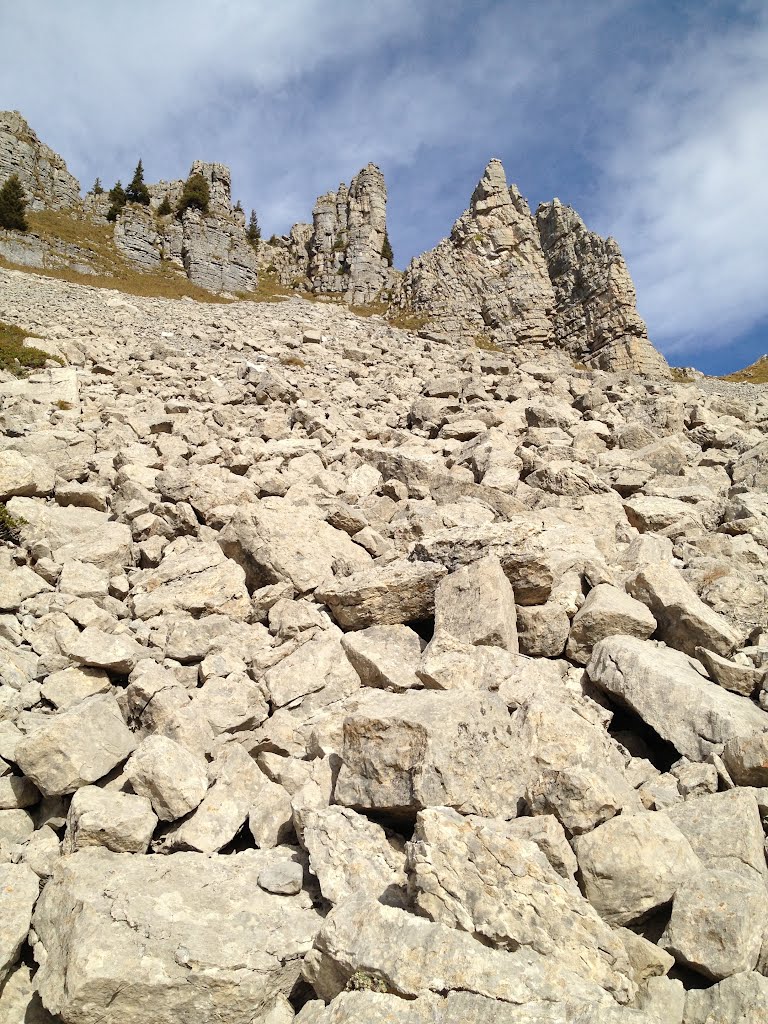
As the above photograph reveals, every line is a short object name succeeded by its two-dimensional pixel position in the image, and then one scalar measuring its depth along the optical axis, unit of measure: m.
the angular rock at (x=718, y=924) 3.60
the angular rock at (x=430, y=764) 4.48
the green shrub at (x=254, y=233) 91.56
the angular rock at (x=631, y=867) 3.98
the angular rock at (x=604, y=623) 6.88
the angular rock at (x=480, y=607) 6.58
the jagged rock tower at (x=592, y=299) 45.75
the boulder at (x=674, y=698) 5.48
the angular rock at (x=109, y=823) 4.26
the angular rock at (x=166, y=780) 4.64
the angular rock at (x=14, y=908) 3.58
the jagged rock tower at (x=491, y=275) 52.25
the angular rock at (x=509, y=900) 3.42
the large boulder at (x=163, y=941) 3.33
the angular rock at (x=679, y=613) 6.82
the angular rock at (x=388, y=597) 7.38
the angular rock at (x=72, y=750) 4.72
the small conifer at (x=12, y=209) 53.56
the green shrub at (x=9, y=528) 8.23
